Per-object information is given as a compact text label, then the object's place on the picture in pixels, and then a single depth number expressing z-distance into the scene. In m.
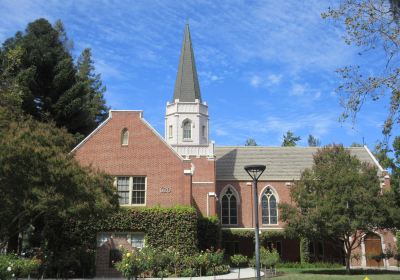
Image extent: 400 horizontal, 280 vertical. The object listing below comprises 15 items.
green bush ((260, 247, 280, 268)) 27.33
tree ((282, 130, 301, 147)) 74.69
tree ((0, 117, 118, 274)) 15.35
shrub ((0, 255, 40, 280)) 15.27
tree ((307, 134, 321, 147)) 93.38
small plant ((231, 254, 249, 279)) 32.06
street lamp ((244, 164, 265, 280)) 14.35
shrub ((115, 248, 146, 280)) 17.52
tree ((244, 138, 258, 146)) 81.06
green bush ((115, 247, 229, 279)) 21.98
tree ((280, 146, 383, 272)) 27.97
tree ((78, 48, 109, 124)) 52.83
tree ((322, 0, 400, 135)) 12.70
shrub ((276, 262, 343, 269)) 35.19
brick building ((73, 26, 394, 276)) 29.50
